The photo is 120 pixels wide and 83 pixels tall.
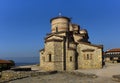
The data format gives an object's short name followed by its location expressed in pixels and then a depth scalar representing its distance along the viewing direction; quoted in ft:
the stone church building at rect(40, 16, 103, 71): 45.62
